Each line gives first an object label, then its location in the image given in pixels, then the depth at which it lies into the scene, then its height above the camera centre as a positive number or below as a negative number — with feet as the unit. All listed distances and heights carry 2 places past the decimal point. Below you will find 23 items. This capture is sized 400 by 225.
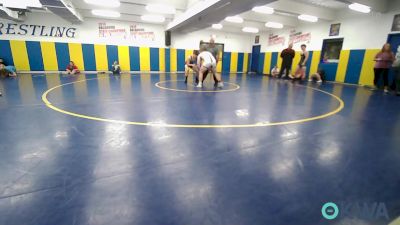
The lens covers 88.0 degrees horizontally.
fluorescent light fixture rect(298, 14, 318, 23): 31.76 +6.94
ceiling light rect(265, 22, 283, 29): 37.80 +6.90
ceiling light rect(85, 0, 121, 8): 26.91 +7.10
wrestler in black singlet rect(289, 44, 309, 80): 33.35 -0.84
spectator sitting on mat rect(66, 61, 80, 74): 37.20 -2.19
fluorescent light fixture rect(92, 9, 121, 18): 33.08 +7.07
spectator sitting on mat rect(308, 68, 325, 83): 33.63 -1.97
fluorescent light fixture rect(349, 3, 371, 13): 24.38 +6.81
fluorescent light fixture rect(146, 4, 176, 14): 28.30 +7.01
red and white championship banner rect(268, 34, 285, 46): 43.78 +4.74
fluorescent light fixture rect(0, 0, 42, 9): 21.83 +5.39
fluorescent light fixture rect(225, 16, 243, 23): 34.91 +7.00
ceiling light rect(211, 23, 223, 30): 42.31 +6.94
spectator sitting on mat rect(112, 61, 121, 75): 39.20 -2.14
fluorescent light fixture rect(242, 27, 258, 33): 44.06 +6.84
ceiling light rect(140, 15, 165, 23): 35.80 +7.06
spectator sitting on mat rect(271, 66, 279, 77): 40.77 -1.88
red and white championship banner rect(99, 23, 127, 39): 39.83 +4.96
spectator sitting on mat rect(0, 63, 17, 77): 30.68 -2.47
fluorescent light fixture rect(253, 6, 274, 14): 27.31 +6.85
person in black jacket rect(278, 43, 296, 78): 35.70 +0.77
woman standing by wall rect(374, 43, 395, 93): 23.26 +0.37
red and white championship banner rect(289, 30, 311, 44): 38.17 +4.76
